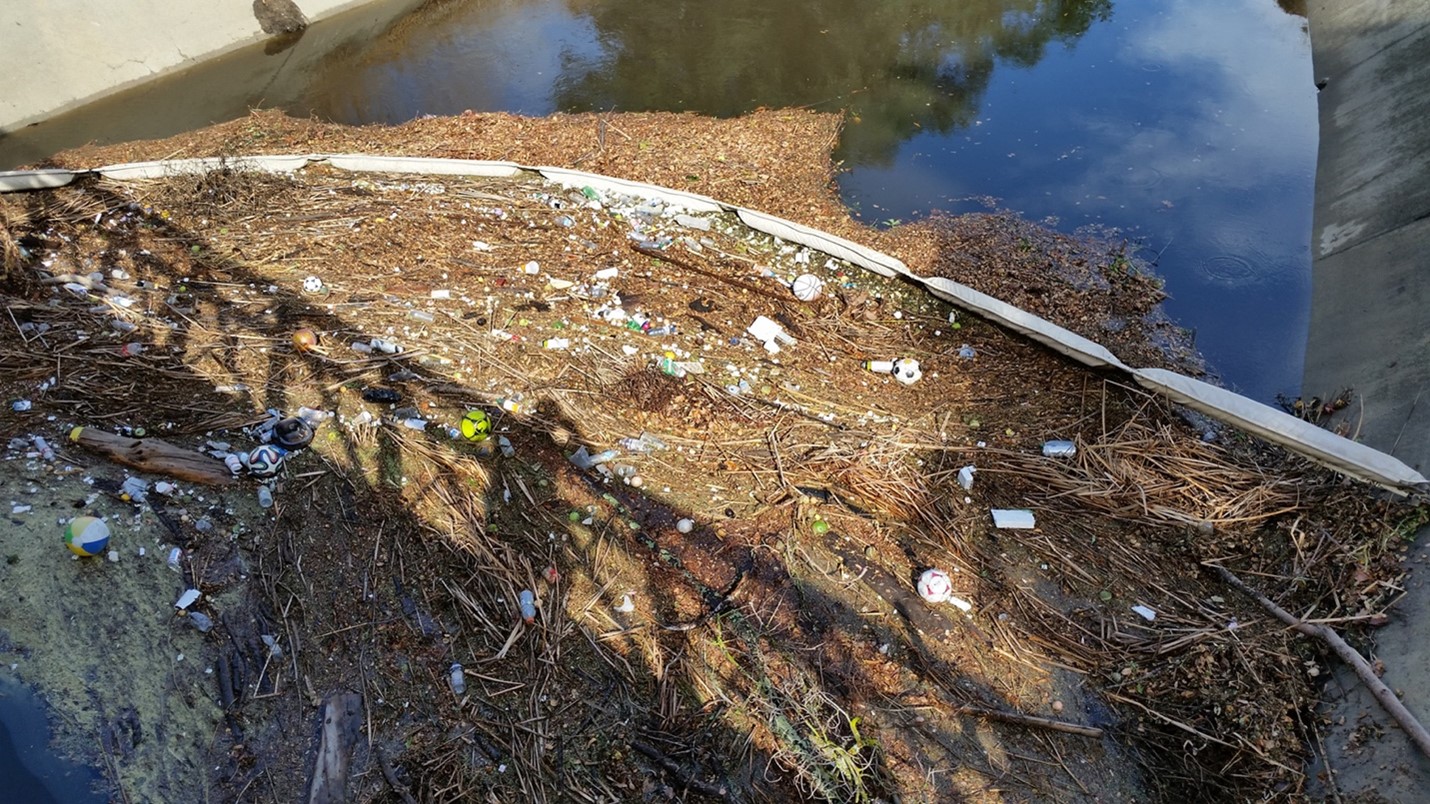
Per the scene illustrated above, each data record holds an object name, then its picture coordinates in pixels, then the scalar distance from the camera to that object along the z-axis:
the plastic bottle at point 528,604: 3.40
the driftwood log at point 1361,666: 2.98
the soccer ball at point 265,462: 3.68
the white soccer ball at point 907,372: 4.79
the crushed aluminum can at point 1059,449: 4.28
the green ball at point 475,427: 4.09
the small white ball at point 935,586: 3.63
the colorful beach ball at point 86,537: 3.06
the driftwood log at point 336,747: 2.80
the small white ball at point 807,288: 5.34
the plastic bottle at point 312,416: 4.07
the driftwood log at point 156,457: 3.55
